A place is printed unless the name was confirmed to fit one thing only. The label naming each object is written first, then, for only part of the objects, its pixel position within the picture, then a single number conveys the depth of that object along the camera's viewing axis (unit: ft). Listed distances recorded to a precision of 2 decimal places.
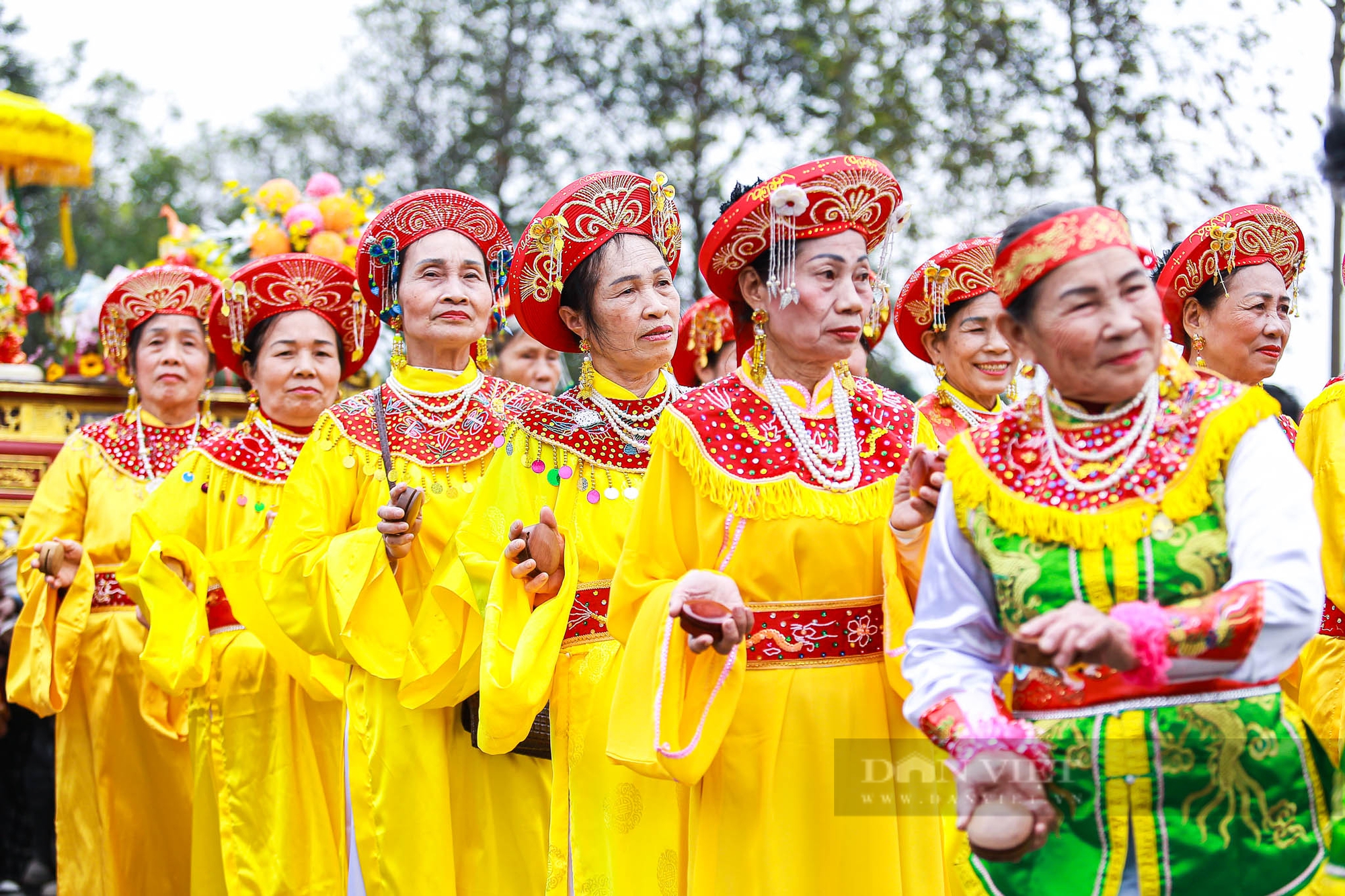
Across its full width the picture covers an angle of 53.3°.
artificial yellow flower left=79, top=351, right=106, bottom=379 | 24.80
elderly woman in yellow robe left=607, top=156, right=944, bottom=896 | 9.84
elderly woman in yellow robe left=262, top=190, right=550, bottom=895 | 13.99
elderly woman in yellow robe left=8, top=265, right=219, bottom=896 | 18.79
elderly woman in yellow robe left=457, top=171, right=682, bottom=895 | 12.13
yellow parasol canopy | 30.71
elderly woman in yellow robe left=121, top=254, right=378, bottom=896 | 16.48
